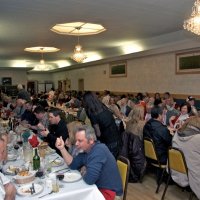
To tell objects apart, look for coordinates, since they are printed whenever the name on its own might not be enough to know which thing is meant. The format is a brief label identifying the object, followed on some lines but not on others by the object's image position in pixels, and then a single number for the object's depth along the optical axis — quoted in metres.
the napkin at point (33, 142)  3.33
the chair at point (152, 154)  3.98
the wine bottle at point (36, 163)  2.83
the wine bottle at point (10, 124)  5.32
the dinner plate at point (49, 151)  3.49
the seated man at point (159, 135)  4.02
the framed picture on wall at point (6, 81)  16.01
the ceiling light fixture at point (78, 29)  7.11
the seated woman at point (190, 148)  3.22
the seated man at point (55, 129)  3.90
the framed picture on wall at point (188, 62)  7.84
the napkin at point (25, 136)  4.07
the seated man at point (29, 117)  5.98
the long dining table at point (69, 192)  2.17
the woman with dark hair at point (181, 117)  5.51
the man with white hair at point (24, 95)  7.04
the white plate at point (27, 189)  2.21
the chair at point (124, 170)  2.56
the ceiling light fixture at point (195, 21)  4.11
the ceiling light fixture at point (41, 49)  11.24
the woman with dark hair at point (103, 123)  3.75
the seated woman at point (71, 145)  3.21
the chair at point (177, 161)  3.32
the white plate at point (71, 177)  2.44
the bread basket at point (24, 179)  2.47
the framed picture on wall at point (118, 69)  11.58
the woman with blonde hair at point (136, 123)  4.58
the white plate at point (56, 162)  2.96
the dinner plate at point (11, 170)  2.70
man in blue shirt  2.32
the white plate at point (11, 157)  3.23
